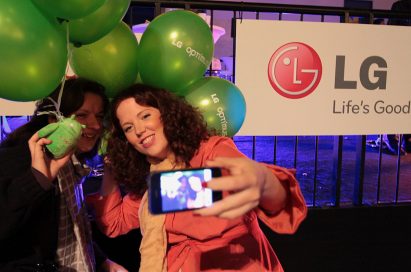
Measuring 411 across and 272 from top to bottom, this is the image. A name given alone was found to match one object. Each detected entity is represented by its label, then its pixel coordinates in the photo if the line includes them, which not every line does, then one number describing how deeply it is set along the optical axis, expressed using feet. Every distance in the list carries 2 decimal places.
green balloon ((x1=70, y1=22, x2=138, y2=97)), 5.22
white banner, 8.87
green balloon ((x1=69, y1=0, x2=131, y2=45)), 4.47
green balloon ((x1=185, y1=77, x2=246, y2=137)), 5.67
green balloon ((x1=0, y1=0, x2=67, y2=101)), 3.74
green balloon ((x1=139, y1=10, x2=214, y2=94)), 5.35
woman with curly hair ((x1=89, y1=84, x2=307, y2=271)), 4.09
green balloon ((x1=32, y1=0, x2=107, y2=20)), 3.87
